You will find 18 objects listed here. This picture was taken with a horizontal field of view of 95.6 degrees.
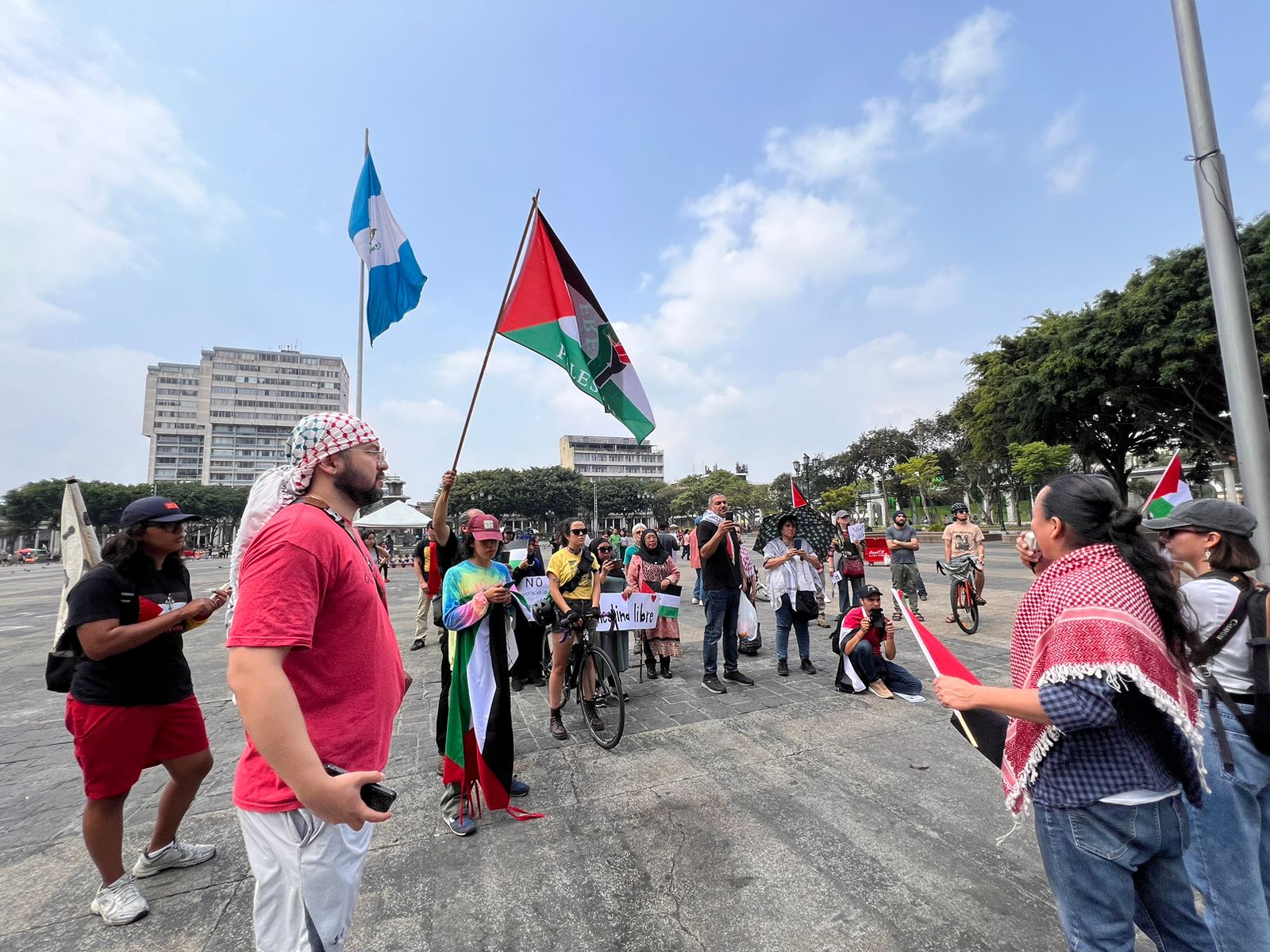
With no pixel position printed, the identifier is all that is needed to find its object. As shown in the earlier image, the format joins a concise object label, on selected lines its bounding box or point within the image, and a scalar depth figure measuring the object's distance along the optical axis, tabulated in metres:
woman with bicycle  4.88
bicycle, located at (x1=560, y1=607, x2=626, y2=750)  4.51
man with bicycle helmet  8.23
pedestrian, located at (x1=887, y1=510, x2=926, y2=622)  9.00
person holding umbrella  6.30
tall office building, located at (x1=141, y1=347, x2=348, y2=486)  99.88
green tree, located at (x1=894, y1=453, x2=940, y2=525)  39.03
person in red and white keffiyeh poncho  1.44
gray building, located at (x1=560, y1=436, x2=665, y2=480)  118.25
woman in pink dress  6.63
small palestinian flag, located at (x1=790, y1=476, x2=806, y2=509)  8.43
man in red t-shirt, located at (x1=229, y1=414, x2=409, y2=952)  1.25
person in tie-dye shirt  3.36
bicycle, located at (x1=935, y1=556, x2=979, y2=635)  8.22
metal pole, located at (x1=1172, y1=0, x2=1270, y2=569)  4.02
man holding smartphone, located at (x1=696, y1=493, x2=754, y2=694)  5.96
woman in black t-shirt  2.55
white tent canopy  19.13
